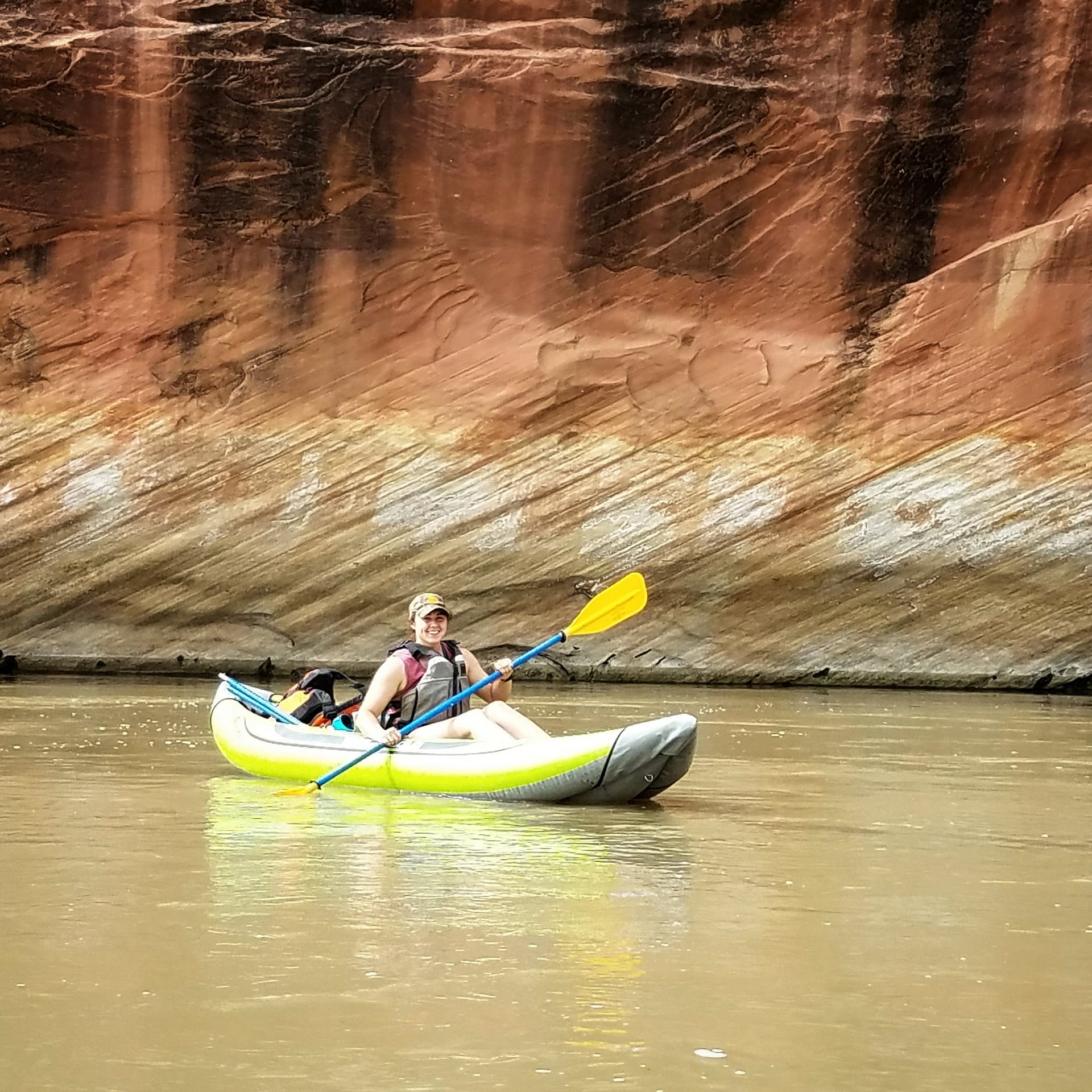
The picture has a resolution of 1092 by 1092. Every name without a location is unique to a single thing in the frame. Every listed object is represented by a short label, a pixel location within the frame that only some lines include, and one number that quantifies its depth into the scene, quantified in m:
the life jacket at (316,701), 15.52
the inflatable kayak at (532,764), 12.62
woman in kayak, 13.95
